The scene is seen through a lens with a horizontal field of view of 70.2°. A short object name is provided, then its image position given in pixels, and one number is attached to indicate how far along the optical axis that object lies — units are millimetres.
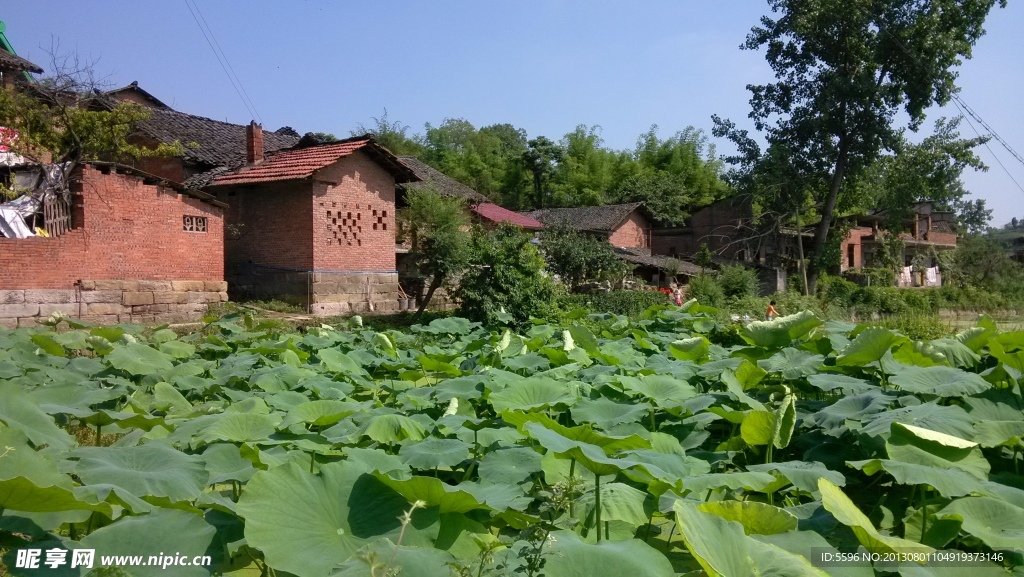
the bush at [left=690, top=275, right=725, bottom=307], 19791
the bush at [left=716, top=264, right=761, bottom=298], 23078
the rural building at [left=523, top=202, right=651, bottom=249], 29328
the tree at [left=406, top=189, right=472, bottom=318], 14703
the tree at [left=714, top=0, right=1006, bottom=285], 24203
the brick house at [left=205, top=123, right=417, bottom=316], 15711
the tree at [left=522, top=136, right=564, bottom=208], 39938
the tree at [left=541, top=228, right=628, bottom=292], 19781
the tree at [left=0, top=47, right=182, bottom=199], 12289
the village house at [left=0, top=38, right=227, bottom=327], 11266
